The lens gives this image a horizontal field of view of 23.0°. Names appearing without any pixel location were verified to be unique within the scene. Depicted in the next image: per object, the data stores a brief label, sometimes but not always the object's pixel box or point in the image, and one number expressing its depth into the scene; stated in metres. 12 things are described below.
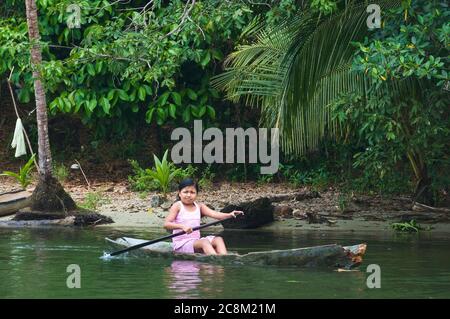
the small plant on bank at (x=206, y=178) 18.59
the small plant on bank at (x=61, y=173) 18.95
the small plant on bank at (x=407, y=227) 15.62
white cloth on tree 18.36
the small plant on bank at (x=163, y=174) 17.64
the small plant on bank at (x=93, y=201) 17.33
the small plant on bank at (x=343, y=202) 16.89
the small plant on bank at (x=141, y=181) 18.22
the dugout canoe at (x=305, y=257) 11.98
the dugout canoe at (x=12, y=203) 17.05
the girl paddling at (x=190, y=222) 12.95
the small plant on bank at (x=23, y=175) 17.84
